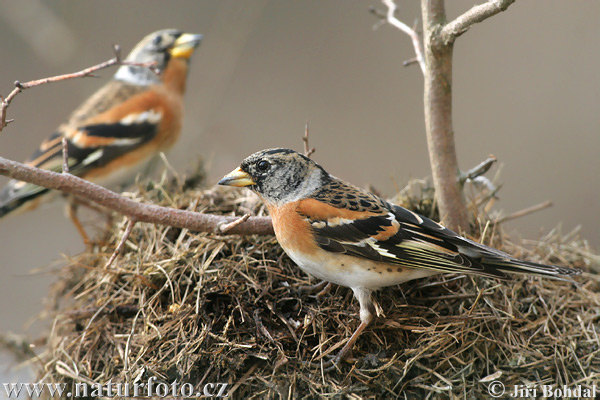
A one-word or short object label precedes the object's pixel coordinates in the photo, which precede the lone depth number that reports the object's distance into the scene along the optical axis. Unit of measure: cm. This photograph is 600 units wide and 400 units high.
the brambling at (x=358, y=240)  586
